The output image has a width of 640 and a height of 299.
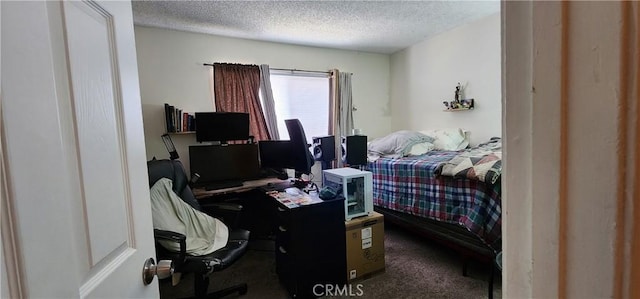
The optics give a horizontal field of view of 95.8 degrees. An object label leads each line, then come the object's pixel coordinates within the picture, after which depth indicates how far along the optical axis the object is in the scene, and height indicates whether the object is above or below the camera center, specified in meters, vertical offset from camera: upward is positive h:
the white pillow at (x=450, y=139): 3.40 -0.20
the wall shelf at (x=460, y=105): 3.47 +0.21
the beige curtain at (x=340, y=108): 4.02 +0.29
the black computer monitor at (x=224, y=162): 2.95 -0.29
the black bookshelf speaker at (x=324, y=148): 3.45 -0.23
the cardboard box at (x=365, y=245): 2.18 -0.92
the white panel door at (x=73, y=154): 0.38 -0.02
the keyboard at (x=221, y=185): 2.81 -0.50
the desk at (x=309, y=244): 1.93 -0.79
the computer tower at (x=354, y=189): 2.24 -0.49
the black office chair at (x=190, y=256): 1.70 -0.75
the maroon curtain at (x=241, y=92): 3.33 +0.49
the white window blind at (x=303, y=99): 3.76 +0.42
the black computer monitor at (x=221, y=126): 3.00 +0.09
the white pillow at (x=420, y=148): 3.19 -0.28
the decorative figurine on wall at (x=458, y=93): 3.61 +0.37
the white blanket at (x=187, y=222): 1.93 -0.60
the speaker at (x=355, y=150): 3.04 -0.24
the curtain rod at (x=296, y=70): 3.70 +0.79
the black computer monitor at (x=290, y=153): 2.81 -0.23
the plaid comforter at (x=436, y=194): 2.01 -0.59
